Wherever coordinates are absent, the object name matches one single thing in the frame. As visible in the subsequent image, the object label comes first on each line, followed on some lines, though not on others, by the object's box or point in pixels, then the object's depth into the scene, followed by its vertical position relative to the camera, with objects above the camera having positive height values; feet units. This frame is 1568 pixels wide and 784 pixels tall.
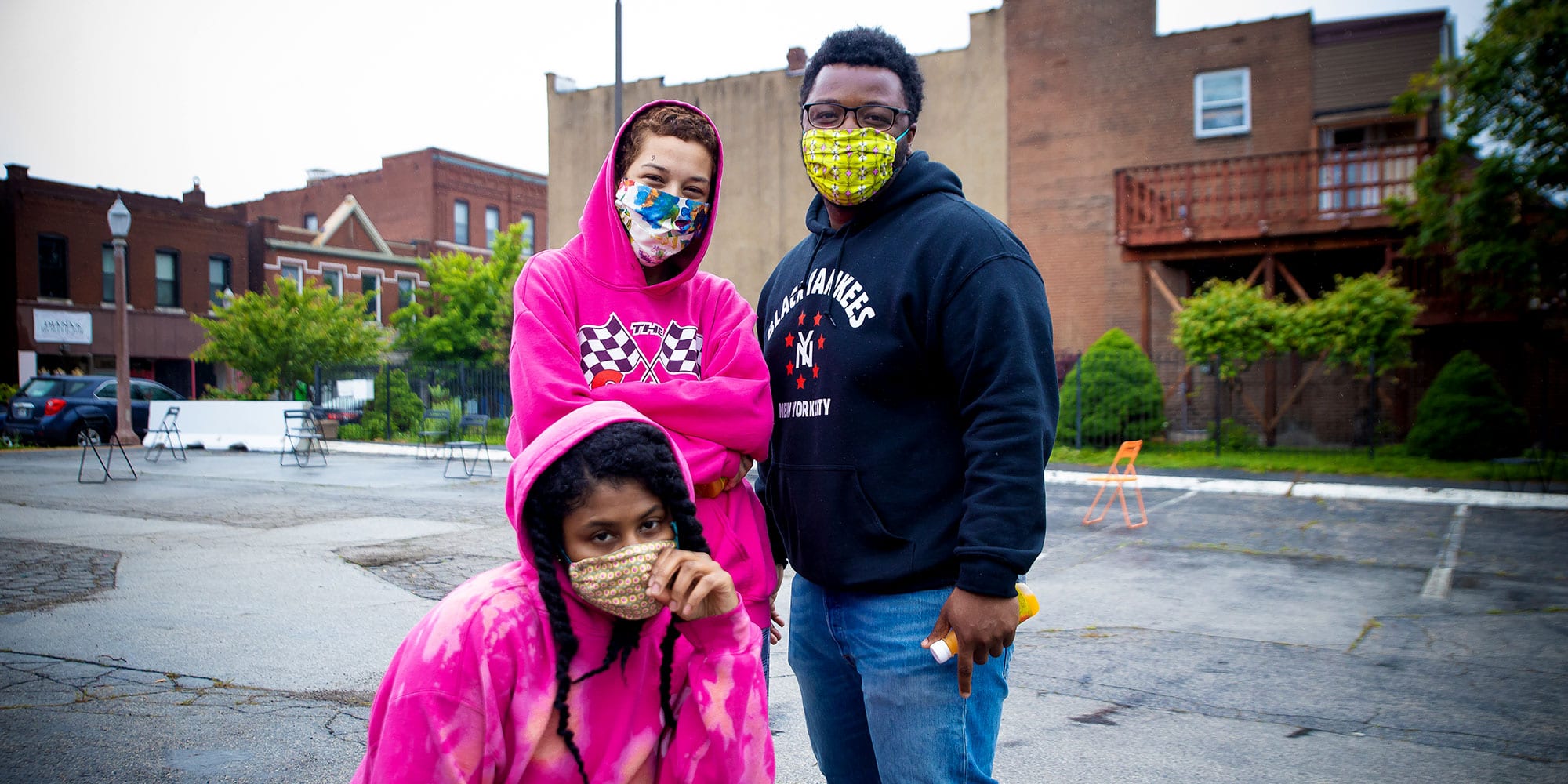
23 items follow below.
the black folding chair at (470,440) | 53.21 -4.43
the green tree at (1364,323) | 48.83 +2.43
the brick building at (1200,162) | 58.03 +13.97
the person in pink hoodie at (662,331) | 7.14 +0.33
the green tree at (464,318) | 92.27 +5.27
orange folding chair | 34.68 -3.67
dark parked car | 73.20 -2.25
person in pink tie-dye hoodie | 5.95 -1.73
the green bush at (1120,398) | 56.34 -1.37
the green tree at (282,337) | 80.59 +3.16
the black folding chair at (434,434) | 65.46 -4.02
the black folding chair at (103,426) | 70.11 -3.70
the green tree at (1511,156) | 42.93 +9.72
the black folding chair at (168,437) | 62.95 -4.20
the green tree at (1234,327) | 51.19 +2.36
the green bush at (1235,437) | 57.16 -3.67
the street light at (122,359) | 67.77 +1.17
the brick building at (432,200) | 148.46 +27.02
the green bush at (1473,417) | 48.42 -2.13
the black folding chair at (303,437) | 59.52 -3.90
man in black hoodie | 6.57 -0.43
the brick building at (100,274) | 104.99 +11.33
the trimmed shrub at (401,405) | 76.28 -2.18
